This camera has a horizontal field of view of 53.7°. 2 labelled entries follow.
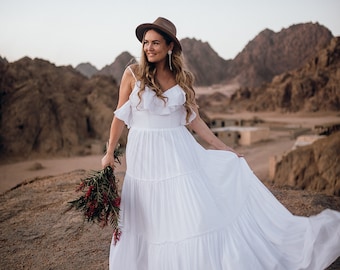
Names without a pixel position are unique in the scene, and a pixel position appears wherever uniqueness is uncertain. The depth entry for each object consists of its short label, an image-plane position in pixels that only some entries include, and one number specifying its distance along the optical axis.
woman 2.08
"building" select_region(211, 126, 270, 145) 22.84
